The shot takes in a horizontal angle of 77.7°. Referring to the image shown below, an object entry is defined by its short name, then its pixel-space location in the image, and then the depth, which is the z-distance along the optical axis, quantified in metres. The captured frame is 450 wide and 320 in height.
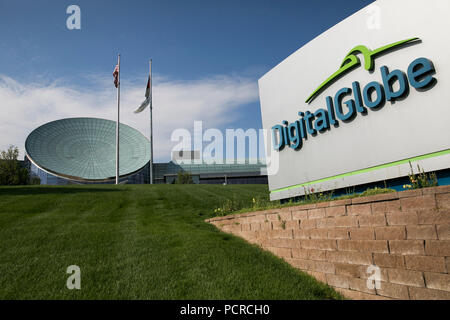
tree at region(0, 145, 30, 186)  31.22
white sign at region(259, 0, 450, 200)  5.82
